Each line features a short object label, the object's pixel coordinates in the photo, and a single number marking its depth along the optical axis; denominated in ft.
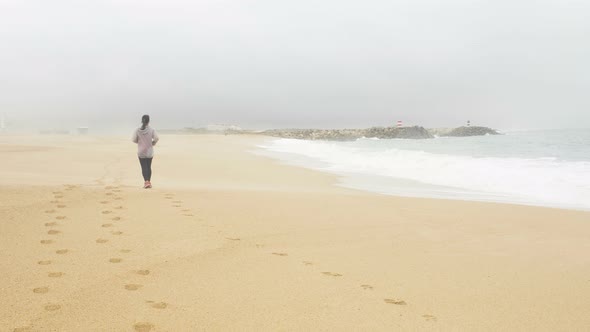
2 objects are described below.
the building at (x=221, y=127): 493.60
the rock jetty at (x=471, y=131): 428.97
